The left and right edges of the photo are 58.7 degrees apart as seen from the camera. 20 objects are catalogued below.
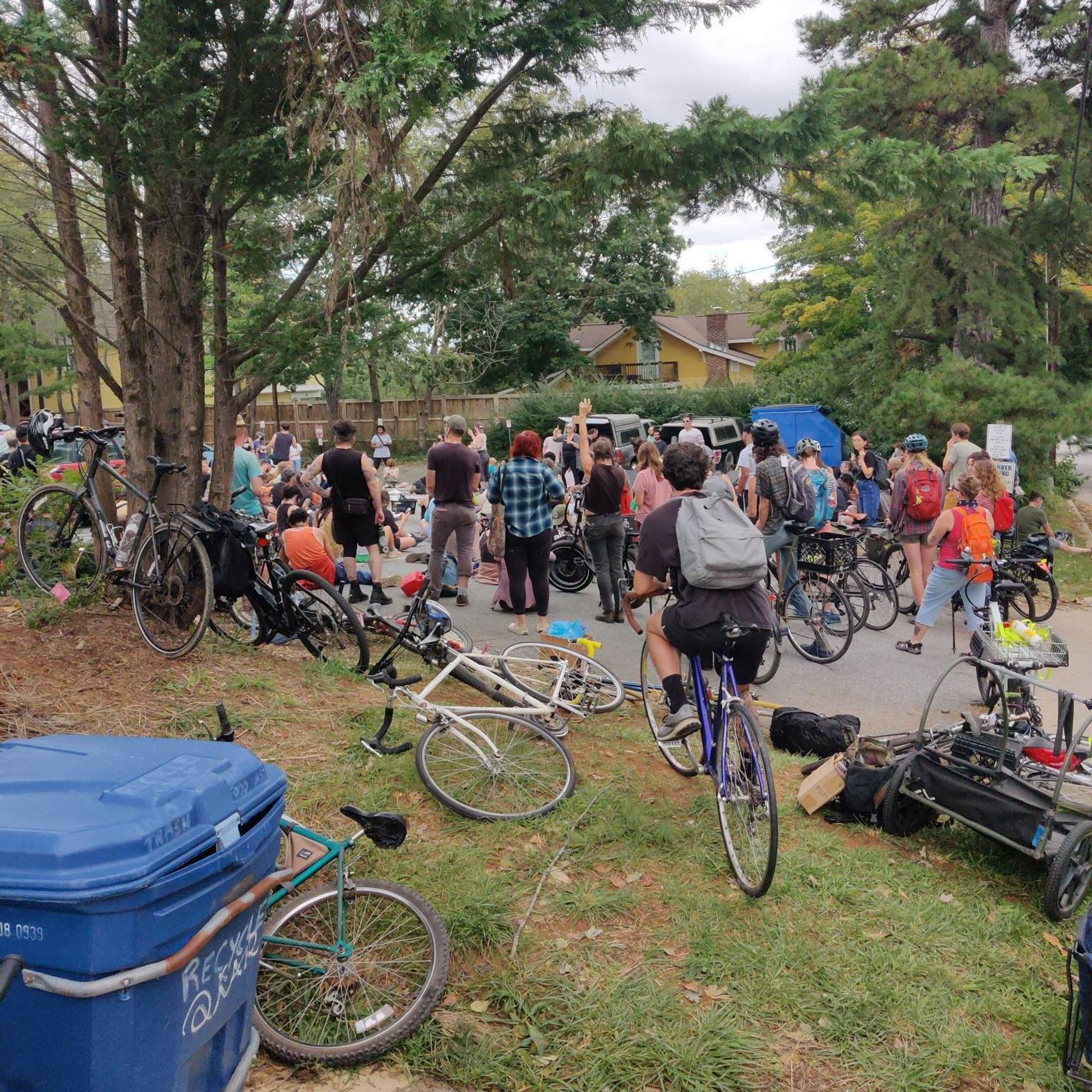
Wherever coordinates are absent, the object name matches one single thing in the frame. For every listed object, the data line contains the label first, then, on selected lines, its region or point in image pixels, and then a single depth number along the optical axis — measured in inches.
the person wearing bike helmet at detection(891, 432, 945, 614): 382.3
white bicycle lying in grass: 189.2
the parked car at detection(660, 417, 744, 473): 847.1
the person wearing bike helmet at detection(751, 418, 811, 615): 344.8
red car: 285.9
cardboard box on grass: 198.8
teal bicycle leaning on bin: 124.9
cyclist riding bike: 177.8
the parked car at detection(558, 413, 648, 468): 877.2
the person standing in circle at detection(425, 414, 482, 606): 365.1
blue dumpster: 854.5
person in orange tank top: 338.0
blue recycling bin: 83.0
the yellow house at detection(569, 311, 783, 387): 1833.2
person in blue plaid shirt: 336.8
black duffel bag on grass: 239.8
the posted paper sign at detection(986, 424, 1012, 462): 564.7
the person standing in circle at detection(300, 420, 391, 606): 351.9
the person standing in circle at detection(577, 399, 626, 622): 375.9
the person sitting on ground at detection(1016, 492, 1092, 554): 438.9
